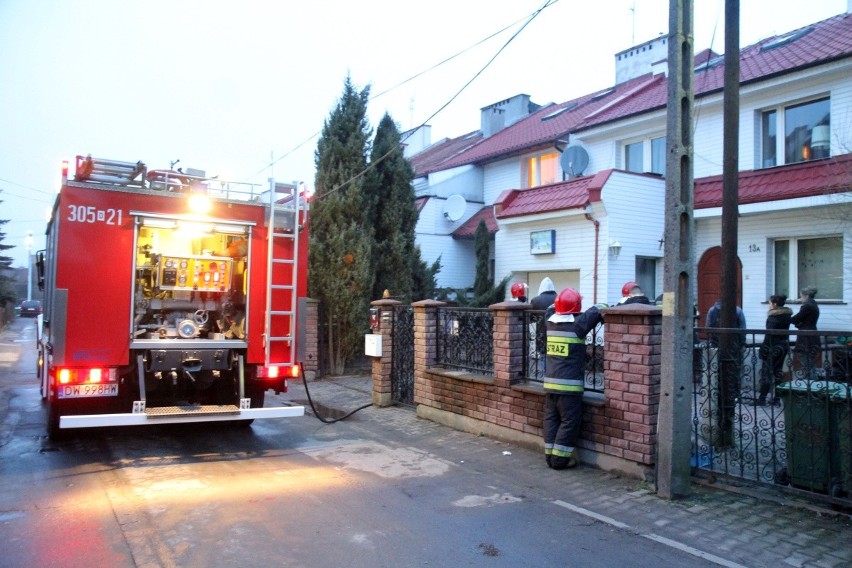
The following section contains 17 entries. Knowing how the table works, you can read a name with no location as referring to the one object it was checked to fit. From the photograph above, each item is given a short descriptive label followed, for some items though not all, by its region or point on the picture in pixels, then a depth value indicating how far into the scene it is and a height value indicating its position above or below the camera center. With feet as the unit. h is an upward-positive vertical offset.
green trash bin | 16.07 -3.22
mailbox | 32.58 -2.22
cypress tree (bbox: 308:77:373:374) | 43.88 +4.91
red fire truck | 21.75 +0.02
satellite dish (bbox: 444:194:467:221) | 66.59 +10.05
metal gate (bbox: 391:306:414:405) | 32.01 -2.76
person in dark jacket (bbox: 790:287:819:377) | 31.42 -0.20
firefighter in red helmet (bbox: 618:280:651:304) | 24.84 +0.48
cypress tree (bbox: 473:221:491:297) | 57.34 +4.01
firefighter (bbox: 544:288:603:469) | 20.61 -2.28
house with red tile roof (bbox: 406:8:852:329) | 39.14 +8.47
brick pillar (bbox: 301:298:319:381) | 44.32 -2.85
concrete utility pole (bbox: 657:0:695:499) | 17.92 +1.00
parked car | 150.68 -3.12
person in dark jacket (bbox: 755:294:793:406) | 17.69 -1.42
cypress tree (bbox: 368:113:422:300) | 47.32 +6.63
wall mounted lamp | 46.55 +4.23
